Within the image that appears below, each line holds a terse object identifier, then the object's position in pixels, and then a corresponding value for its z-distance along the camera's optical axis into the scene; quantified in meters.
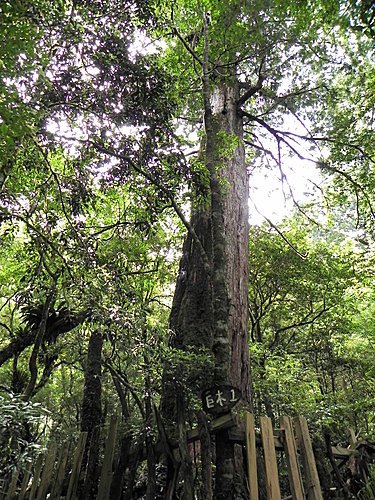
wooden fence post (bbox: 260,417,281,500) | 2.27
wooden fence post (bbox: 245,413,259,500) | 2.22
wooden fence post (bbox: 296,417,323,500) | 2.45
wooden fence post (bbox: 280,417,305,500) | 2.35
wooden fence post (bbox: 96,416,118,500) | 2.96
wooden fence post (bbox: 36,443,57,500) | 3.53
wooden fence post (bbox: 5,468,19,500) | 3.86
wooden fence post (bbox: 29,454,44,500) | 3.63
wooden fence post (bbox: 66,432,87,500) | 3.28
